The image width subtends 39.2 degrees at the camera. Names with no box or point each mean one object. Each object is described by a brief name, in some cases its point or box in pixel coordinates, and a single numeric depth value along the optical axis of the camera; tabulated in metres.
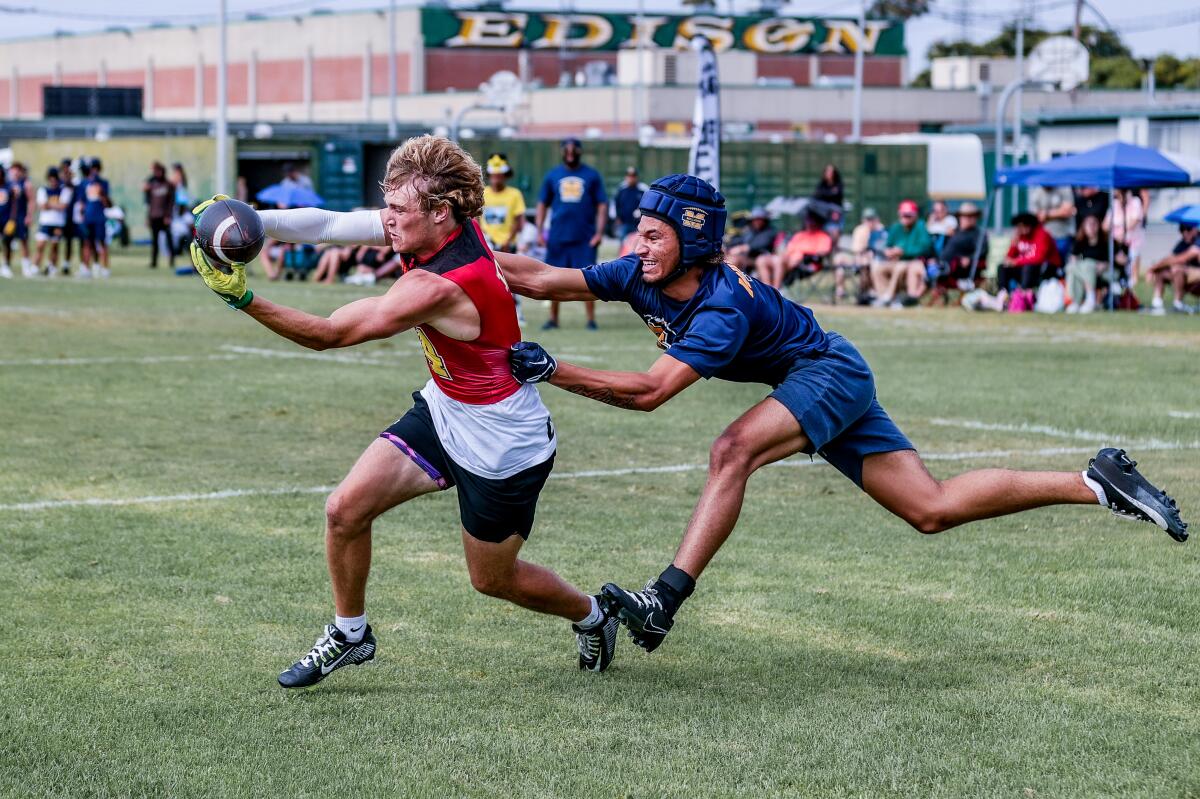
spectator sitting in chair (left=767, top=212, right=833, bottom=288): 25.02
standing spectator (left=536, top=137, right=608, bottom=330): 19.48
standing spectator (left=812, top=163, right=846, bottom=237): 27.09
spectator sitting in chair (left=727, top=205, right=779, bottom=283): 25.25
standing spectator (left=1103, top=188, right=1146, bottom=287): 23.91
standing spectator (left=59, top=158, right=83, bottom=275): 28.14
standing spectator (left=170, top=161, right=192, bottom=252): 33.59
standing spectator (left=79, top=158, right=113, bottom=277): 28.16
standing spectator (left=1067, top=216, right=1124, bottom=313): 23.36
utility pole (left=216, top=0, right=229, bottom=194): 38.06
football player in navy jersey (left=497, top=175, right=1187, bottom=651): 5.73
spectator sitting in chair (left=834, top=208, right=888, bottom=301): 24.92
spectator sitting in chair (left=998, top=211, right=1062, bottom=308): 23.34
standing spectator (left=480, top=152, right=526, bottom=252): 19.70
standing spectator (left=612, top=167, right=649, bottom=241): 29.17
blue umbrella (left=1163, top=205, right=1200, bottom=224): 23.51
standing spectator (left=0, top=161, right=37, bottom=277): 28.56
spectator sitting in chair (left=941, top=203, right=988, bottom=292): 24.36
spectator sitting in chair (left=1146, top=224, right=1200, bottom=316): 23.31
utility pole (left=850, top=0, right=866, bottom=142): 68.38
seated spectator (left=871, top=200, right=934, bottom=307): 24.47
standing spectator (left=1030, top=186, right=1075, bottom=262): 24.46
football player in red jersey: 5.38
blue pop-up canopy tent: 23.69
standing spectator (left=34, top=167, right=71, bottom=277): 28.22
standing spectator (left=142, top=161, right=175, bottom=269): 30.73
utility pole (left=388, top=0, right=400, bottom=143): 56.19
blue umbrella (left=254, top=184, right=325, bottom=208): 27.75
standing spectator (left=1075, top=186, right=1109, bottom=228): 23.52
